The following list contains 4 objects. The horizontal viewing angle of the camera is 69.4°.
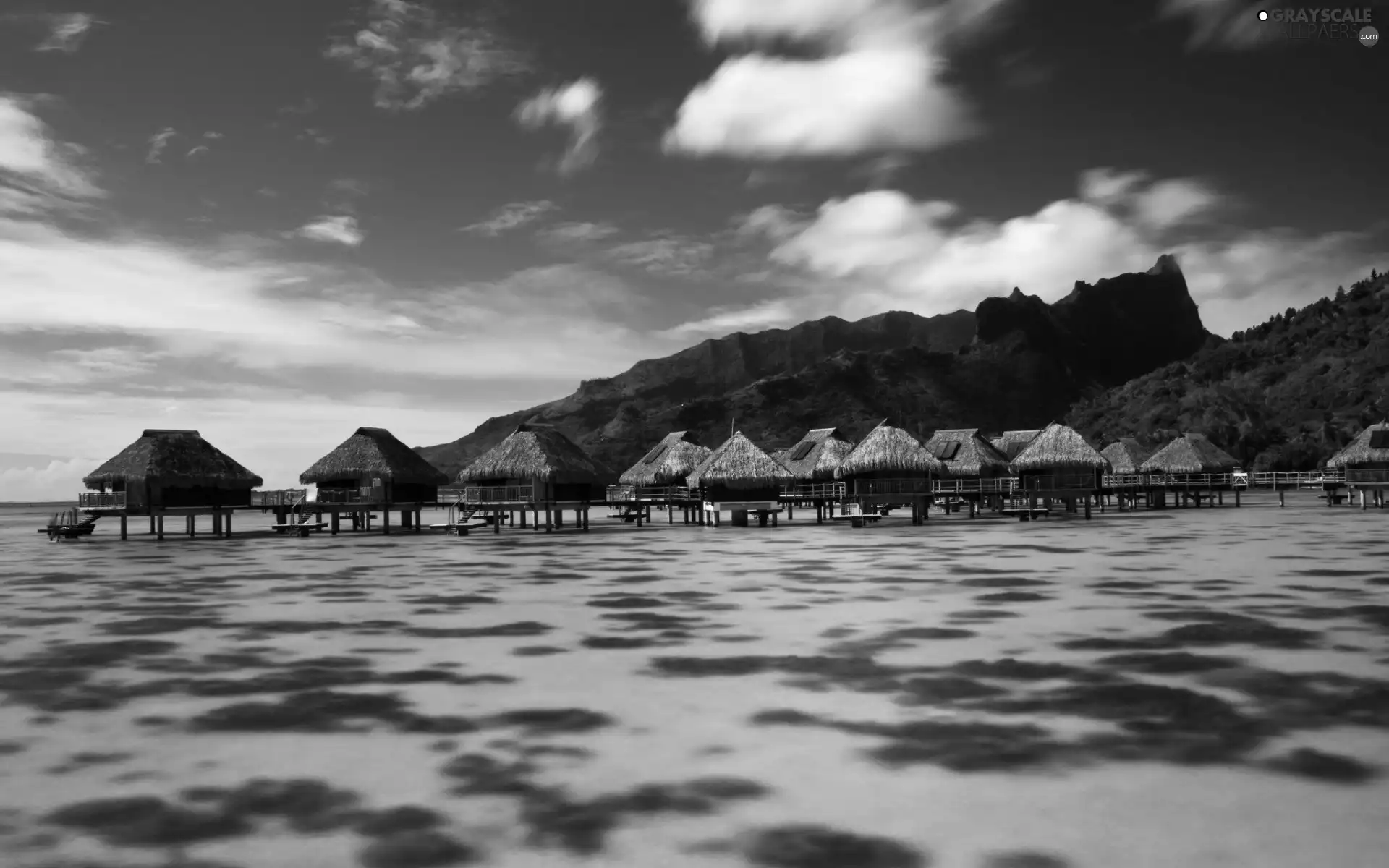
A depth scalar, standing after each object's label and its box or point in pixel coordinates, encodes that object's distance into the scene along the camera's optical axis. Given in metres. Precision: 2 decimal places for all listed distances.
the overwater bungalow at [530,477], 45.22
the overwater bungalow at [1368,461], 53.56
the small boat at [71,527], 43.94
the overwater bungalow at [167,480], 43.06
